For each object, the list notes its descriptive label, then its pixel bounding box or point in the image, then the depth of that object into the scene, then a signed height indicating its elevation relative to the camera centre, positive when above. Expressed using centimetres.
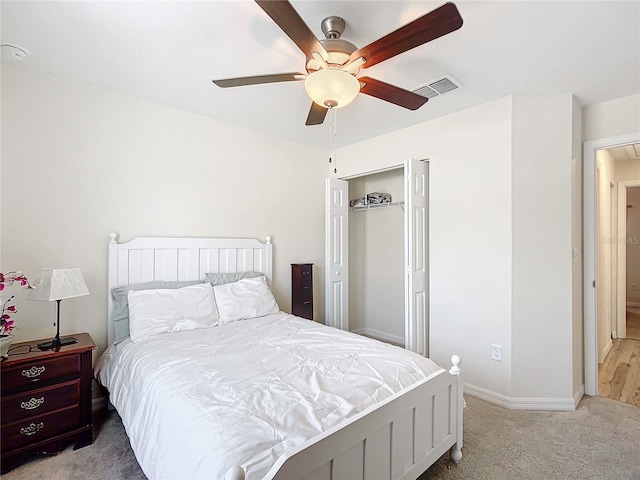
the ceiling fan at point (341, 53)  133 +93
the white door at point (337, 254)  396 -15
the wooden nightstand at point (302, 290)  370 -55
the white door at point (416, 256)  314 -14
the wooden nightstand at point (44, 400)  186 -96
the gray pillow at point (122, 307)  247 -51
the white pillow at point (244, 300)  279 -52
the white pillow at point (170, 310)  236 -53
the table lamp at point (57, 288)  207 -30
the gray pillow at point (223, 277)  307 -34
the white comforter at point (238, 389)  120 -71
